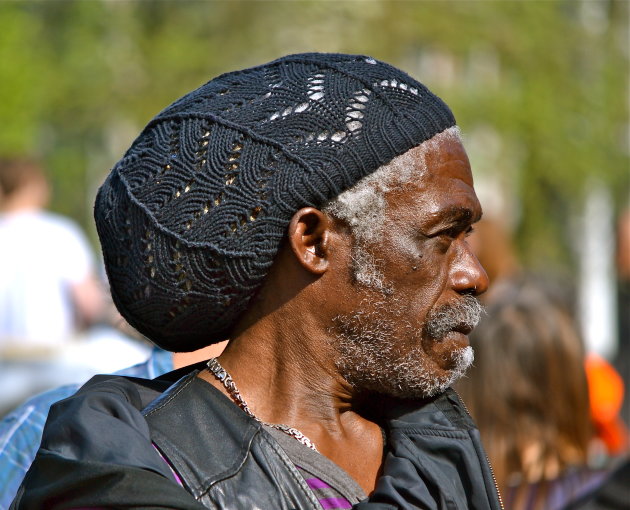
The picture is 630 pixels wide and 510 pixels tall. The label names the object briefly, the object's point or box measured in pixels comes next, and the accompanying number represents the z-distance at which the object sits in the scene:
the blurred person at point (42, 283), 12.58
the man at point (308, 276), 3.98
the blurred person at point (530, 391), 7.60
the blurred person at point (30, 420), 4.95
